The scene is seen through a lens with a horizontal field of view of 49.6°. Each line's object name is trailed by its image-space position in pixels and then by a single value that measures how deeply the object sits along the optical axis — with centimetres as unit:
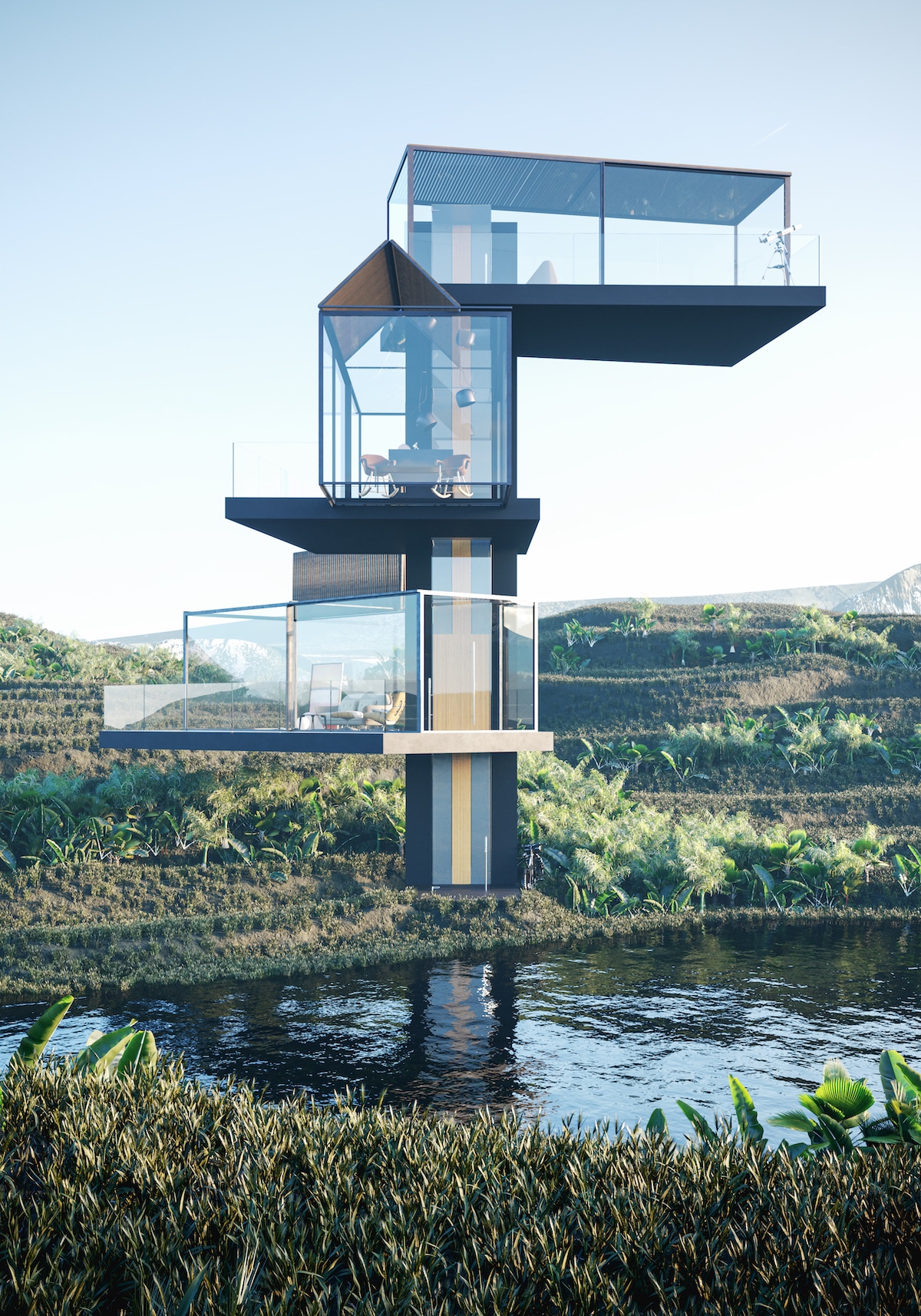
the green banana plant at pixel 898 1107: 656
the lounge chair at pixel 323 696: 1481
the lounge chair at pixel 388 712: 1448
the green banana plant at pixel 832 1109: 669
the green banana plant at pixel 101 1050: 732
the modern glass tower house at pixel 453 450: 1488
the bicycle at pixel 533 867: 1719
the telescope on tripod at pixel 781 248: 1656
